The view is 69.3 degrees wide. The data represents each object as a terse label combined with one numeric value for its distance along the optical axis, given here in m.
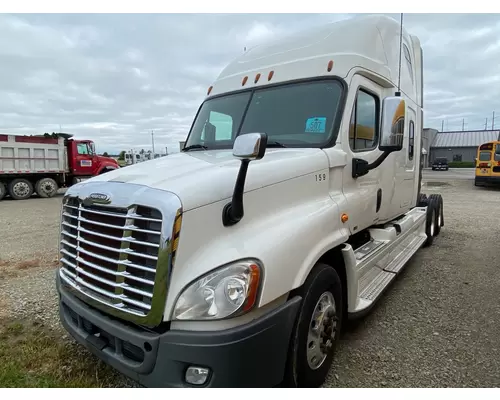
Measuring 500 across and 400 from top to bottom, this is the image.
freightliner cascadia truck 2.08
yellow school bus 19.81
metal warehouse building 58.44
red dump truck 16.91
